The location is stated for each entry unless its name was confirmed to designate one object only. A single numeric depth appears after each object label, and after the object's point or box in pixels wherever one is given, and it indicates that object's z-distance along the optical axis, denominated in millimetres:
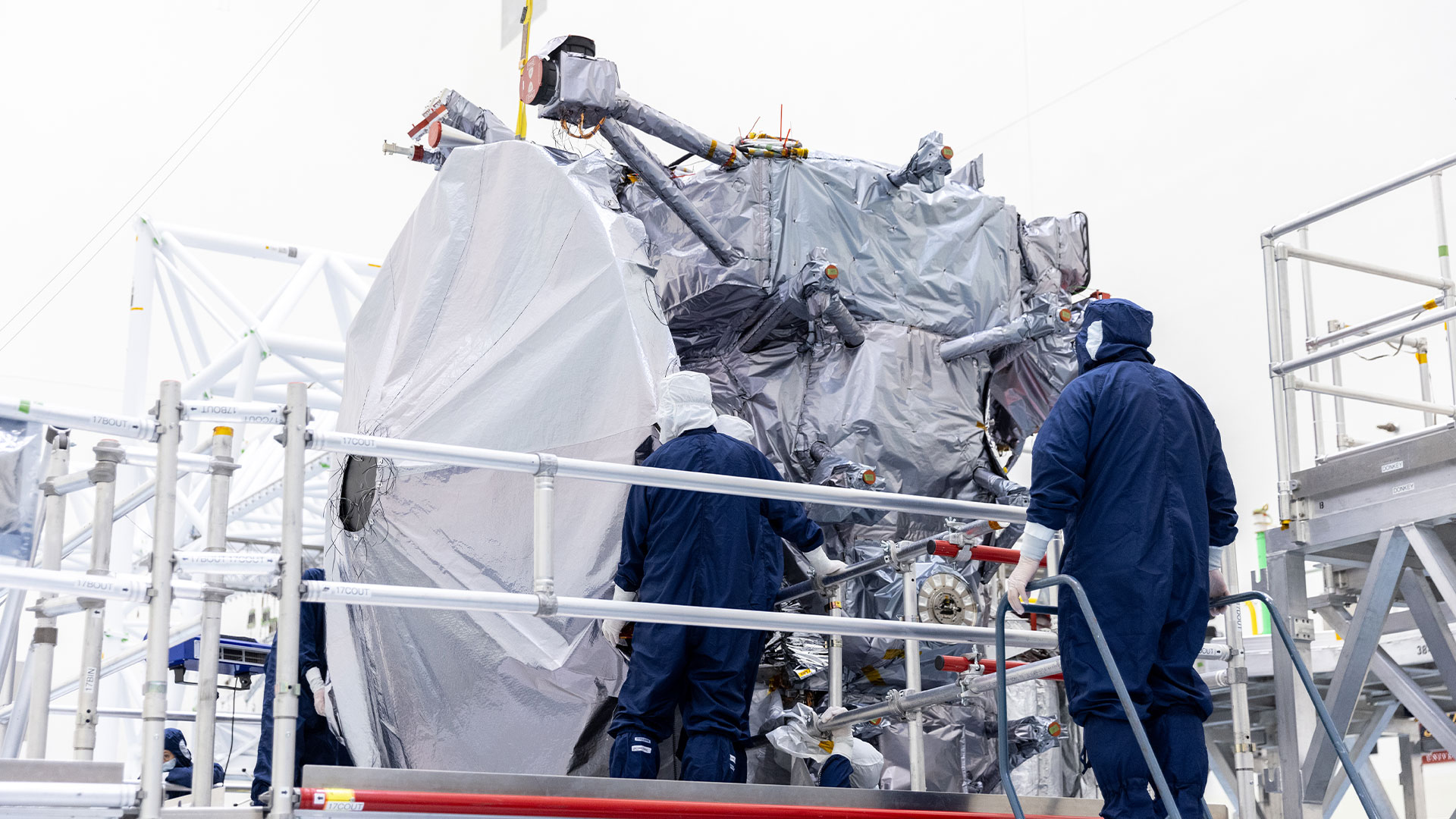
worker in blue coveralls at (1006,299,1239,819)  8508
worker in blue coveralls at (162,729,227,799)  15133
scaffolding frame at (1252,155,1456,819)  10469
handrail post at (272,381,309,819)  7031
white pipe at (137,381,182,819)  6781
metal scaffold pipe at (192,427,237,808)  7187
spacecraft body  11367
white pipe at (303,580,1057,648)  7734
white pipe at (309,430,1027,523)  7945
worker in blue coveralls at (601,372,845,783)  9937
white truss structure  22141
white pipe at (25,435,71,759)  8328
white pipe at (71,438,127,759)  7844
